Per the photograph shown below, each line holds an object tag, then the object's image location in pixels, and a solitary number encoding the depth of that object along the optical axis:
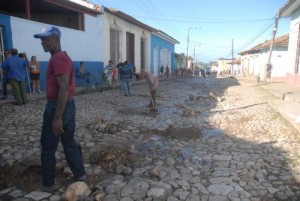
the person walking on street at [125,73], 12.06
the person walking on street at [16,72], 8.50
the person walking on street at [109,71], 15.33
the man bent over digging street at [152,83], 9.26
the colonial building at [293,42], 15.67
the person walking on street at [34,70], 10.62
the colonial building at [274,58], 26.30
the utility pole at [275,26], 21.26
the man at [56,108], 3.16
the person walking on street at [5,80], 8.94
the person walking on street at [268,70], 21.90
